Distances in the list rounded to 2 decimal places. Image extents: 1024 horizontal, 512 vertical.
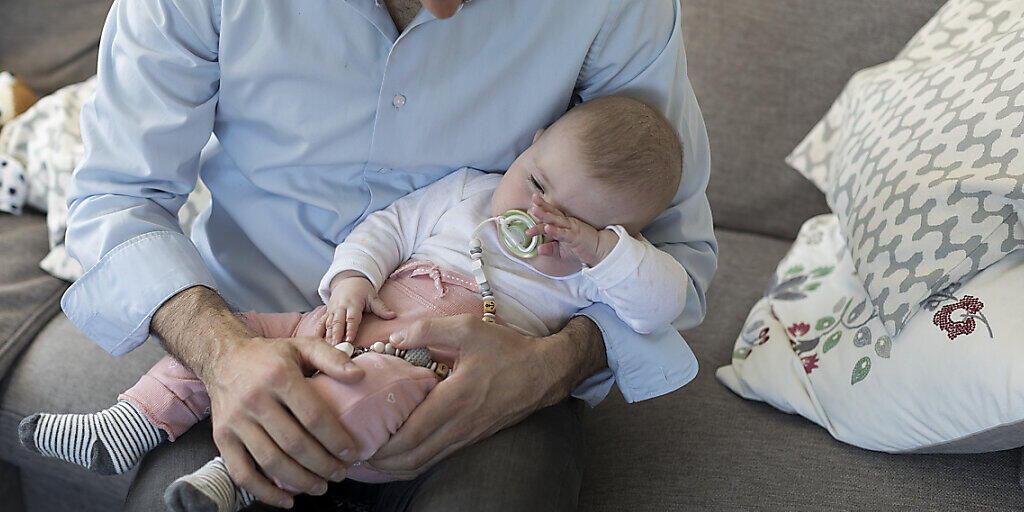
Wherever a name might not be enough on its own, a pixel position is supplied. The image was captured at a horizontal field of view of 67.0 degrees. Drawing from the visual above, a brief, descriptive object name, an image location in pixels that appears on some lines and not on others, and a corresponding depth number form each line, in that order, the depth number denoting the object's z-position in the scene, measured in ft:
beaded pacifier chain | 3.57
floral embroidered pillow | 3.58
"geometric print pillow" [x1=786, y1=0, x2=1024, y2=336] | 3.84
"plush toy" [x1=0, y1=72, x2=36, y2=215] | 5.44
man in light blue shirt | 3.35
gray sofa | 3.92
